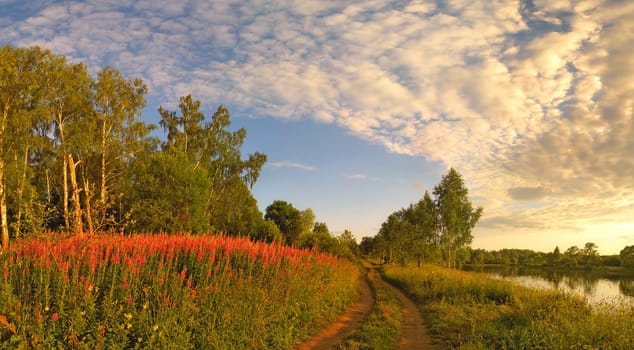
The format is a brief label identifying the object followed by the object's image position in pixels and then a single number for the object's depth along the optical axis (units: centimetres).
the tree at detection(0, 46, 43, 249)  2239
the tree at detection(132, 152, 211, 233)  2653
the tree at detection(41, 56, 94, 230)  2495
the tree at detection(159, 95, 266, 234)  3509
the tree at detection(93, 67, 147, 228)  2722
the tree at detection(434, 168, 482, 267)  4328
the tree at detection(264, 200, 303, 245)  5338
